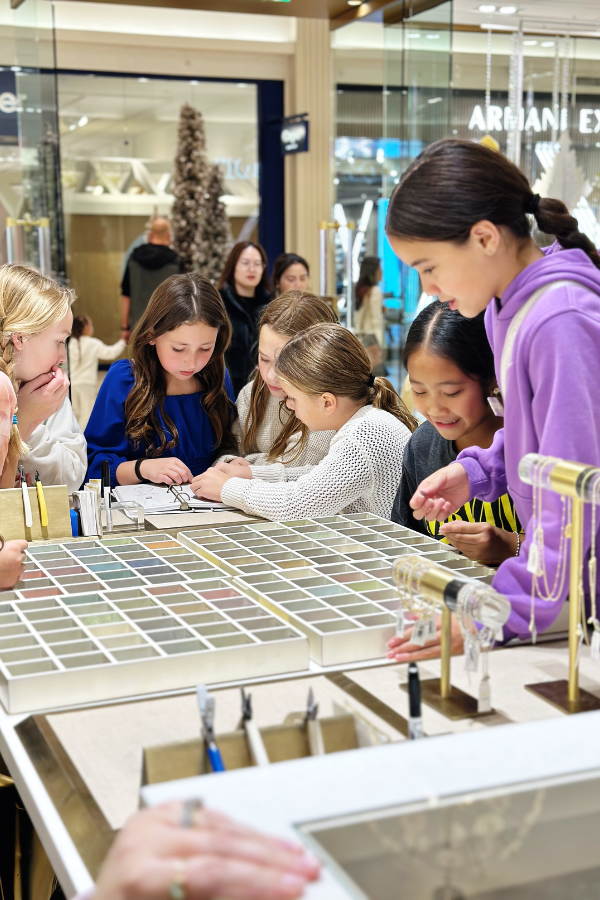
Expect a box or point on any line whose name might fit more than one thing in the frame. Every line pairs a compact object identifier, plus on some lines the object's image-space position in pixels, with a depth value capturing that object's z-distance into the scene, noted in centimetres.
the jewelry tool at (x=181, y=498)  251
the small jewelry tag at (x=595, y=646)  119
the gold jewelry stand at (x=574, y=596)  108
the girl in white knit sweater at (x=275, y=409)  293
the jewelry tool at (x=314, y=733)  103
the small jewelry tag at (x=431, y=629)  130
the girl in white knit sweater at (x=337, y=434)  234
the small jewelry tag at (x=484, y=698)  116
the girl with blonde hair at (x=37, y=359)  235
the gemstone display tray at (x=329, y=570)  138
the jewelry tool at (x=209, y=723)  98
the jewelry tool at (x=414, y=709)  105
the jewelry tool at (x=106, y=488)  217
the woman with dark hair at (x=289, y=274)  564
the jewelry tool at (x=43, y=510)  201
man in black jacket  754
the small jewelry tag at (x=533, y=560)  118
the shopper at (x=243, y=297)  489
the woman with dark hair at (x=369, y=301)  696
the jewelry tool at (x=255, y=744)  99
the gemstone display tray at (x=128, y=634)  124
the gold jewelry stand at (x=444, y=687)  116
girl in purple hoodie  123
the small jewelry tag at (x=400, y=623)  131
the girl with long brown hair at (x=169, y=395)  295
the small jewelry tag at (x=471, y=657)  118
